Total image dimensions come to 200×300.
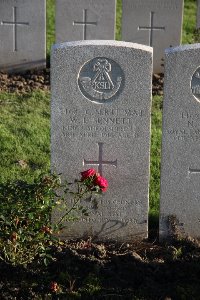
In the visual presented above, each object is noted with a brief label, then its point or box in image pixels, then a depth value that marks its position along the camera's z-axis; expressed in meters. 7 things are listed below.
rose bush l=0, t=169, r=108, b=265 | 5.04
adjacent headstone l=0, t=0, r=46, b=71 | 9.35
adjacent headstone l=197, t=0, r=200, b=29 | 9.73
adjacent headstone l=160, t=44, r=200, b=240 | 5.29
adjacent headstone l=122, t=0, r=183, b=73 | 9.38
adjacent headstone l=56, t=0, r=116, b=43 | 9.39
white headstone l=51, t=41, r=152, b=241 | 5.29
